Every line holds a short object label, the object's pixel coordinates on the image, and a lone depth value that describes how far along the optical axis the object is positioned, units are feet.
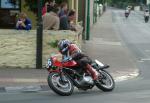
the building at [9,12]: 72.84
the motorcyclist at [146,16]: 211.57
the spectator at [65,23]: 55.52
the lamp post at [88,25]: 98.53
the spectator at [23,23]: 54.95
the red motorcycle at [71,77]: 38.47
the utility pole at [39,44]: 51.44
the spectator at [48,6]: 56.44
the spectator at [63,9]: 57.17
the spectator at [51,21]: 53.93
